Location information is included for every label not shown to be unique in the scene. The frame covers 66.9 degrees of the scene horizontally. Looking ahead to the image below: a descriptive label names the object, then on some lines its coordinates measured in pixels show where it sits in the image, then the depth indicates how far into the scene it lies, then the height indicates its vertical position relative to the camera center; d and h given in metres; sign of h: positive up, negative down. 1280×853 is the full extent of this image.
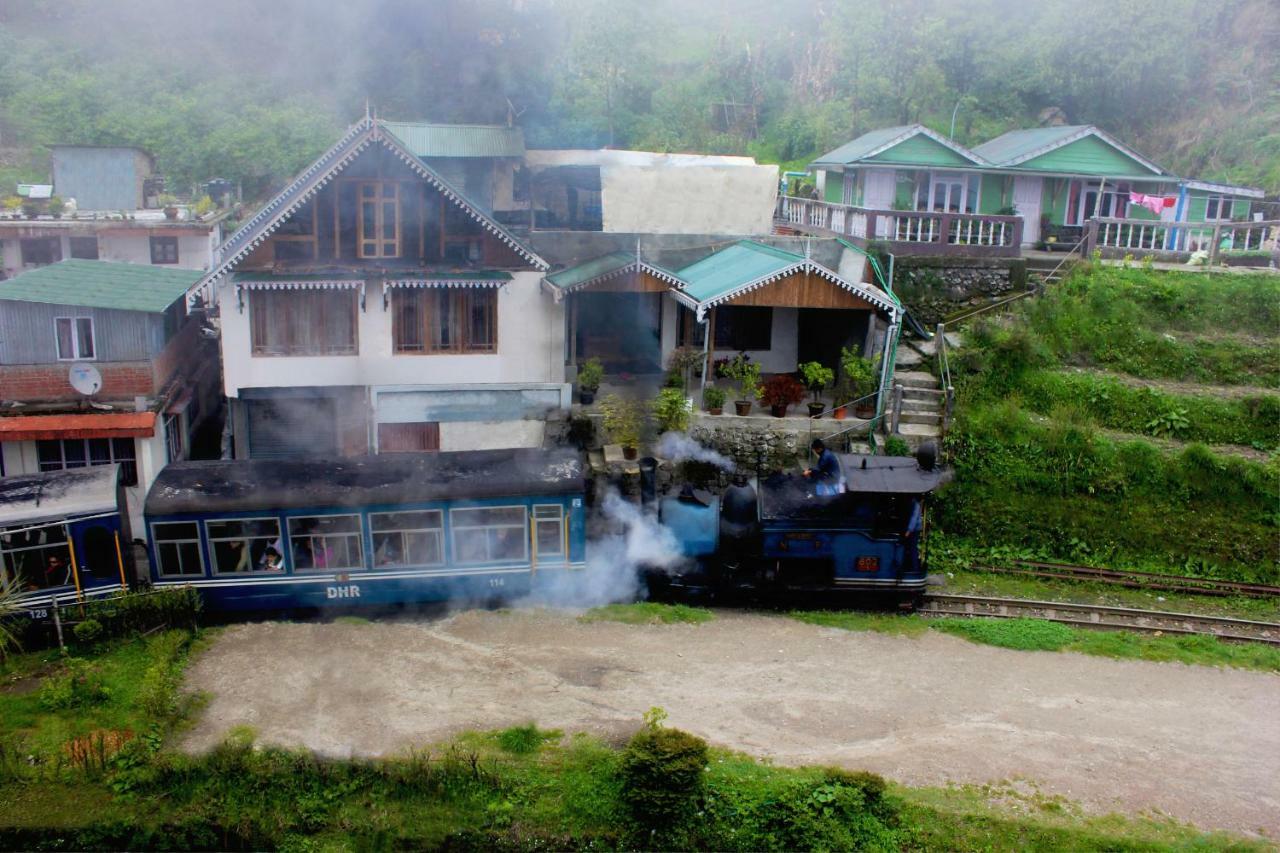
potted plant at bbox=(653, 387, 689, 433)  18.42 -1.94
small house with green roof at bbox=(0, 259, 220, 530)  16.31 -1.41
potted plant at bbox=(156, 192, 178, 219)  26.62 +2.71
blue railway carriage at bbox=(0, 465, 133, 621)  13.66 -3.54
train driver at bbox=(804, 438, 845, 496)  15.10 -2.57
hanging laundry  23.72 +2.93
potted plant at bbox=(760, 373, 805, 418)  19.03 -1.62
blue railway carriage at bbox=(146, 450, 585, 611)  14.26 -3.41
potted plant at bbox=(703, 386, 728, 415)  18.78 -1.70
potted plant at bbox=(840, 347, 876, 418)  18.94 -1.29
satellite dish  16.47 -1.40
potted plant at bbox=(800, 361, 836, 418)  18.98 -1.25
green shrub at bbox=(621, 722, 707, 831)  10.34 -5.02
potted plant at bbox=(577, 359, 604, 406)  19.03 -1.42
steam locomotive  14.85 -3.41
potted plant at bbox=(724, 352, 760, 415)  18.83 -1.33
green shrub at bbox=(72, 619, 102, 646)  13.41 -4.59
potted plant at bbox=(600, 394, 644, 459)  18.45 -2.15
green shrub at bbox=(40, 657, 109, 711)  12.09 -4.94
